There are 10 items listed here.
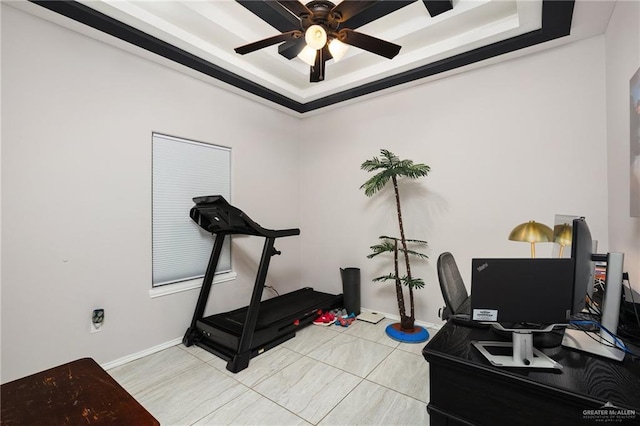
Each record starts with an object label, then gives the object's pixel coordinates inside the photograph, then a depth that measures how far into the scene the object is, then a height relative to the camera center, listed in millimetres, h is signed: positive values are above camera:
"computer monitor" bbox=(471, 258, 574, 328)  1169 -332
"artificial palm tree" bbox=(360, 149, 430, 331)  3090 +300
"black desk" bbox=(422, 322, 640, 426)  975 -658
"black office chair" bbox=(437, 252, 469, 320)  1870 -547
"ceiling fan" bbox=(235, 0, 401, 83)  1945 +1359
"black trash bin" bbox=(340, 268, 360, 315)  3719 -1006
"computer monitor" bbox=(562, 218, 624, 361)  1218 -381
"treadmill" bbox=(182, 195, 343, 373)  2625 -1134
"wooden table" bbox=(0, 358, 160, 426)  849 -615
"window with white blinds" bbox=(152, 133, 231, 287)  2902 +139
